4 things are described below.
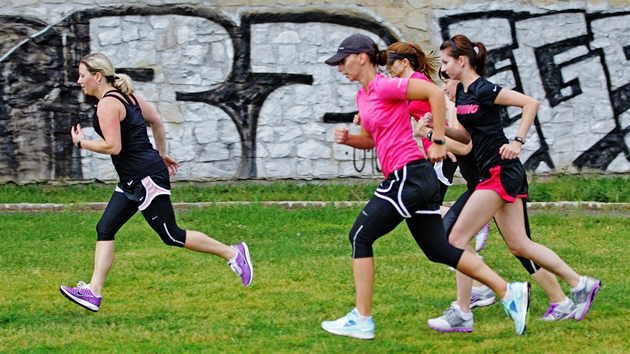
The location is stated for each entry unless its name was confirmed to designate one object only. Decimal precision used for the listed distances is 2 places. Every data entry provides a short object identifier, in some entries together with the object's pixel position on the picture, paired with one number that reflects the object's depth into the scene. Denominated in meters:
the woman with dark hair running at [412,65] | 13.36
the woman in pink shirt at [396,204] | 10.56
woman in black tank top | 12.20
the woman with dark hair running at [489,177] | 11.32
